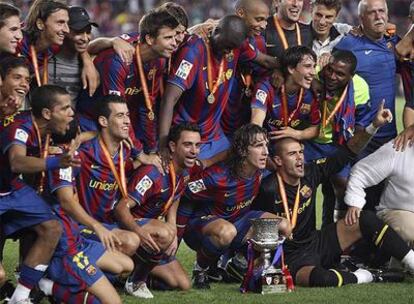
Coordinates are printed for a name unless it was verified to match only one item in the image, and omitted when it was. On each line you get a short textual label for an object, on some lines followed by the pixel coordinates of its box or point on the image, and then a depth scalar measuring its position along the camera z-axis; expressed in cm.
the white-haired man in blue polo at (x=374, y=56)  1855
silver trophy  1594
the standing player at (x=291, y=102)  1723
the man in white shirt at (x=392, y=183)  1730
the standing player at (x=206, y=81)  1662
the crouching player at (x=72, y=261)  1444
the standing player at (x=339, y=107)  1769
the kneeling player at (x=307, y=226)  1684
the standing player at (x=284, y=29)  1770
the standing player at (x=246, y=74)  1722
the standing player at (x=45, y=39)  1598
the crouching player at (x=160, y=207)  1576
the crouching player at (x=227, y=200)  1658
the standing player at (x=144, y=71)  1647
